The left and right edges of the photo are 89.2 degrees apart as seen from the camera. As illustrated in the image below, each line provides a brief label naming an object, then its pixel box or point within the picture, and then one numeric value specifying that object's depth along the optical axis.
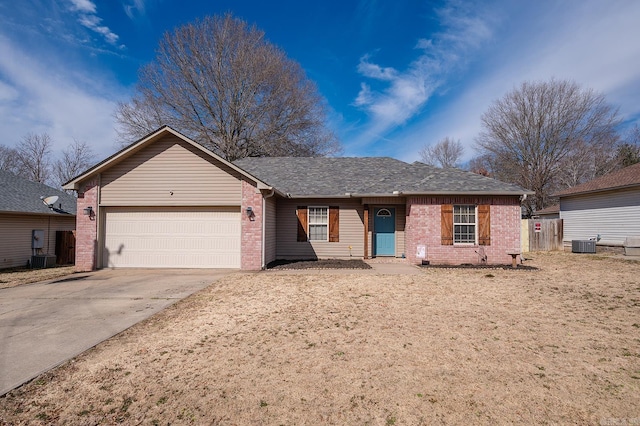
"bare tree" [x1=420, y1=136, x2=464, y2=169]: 38.88
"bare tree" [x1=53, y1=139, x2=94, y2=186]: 32.75
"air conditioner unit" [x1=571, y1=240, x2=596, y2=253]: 17.53
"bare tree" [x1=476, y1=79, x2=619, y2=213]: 27.06
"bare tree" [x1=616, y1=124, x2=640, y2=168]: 26.42
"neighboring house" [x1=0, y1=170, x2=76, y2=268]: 12.71
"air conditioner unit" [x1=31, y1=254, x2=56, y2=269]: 12.94
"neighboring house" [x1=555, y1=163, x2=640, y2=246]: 16.17
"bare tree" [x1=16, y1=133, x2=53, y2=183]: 30.19
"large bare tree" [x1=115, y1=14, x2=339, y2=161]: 23.97
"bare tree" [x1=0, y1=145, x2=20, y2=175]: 30.44
